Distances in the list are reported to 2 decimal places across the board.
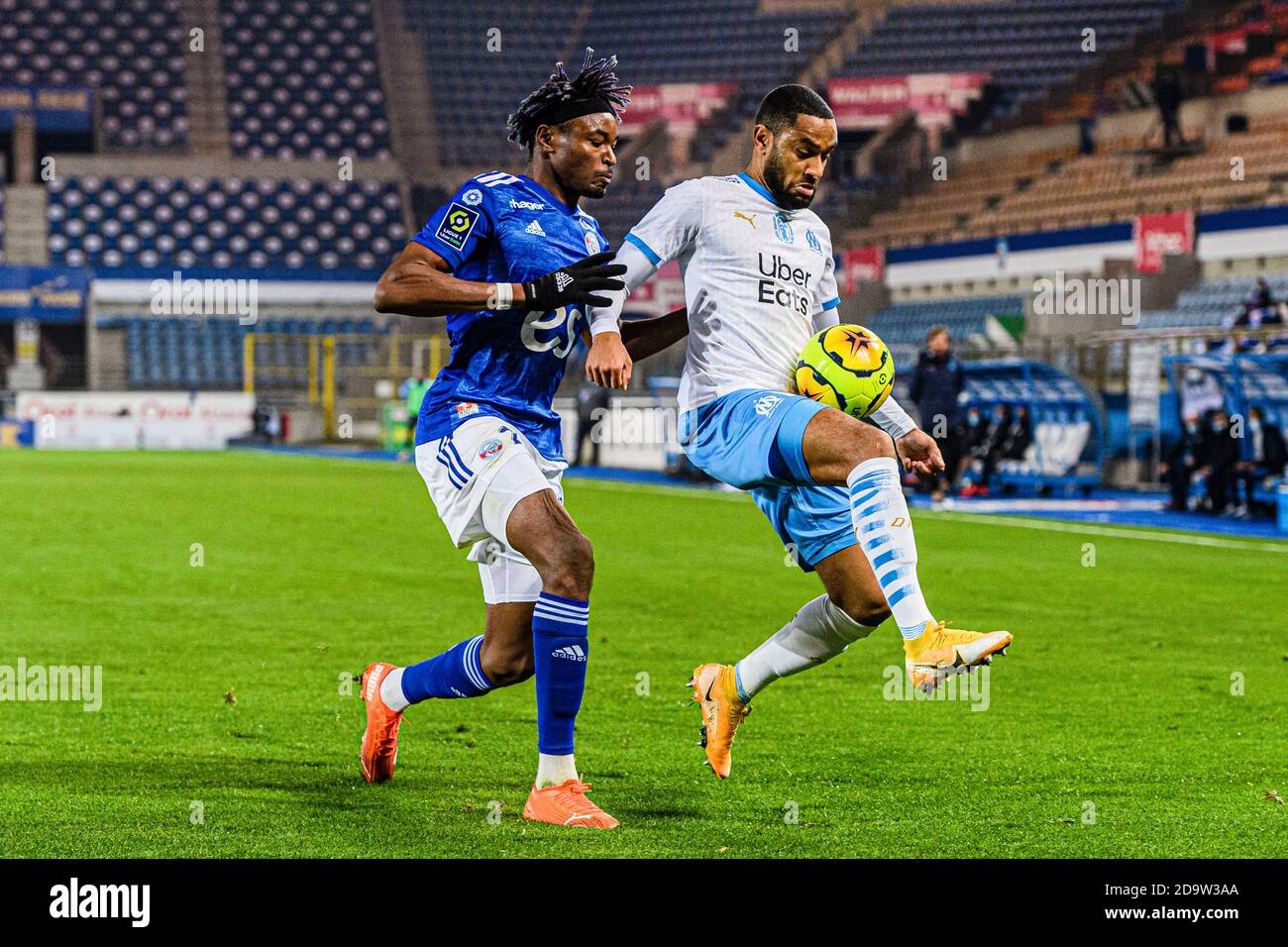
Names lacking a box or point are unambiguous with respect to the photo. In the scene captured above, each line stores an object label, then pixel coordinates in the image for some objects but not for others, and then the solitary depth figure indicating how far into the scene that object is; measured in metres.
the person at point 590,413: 29.64
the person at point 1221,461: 17.69
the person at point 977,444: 21.62
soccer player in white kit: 5.06
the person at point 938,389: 18.69
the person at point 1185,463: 18.16
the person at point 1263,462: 17.42
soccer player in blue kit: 4.68
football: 5.11
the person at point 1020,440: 21.58
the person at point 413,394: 30.67
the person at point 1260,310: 20.41
